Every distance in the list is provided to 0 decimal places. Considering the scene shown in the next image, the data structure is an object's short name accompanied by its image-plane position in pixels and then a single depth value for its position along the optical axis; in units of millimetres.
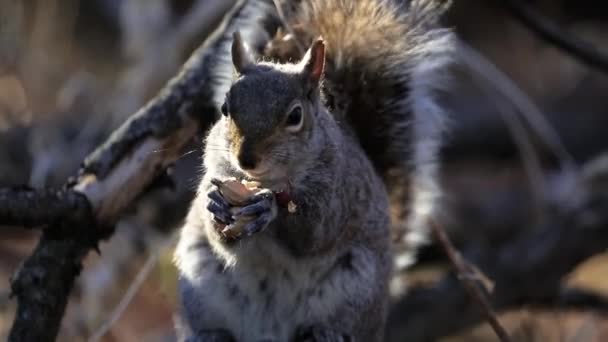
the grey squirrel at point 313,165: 3318
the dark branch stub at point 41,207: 3621
